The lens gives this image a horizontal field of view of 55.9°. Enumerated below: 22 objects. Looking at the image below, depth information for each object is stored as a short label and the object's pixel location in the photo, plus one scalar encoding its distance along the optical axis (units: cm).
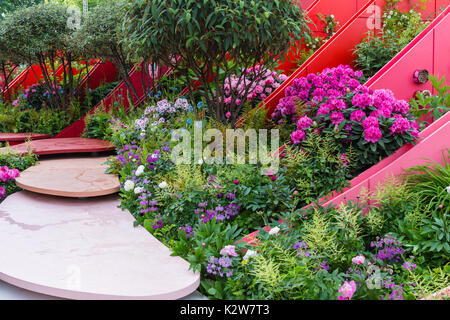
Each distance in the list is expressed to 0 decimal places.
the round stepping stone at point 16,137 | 729
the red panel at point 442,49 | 485
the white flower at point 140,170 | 411
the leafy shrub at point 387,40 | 582
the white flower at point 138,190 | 387
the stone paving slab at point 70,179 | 434
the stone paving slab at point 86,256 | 259
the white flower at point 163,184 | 367
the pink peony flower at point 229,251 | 275
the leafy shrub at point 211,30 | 418
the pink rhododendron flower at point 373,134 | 348
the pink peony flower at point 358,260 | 253
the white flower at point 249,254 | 267
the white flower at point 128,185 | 403
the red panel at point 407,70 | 480
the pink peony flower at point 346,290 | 225
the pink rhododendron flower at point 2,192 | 471
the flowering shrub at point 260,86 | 591
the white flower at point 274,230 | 297
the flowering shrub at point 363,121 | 352
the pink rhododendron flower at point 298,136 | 380
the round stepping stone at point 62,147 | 604
